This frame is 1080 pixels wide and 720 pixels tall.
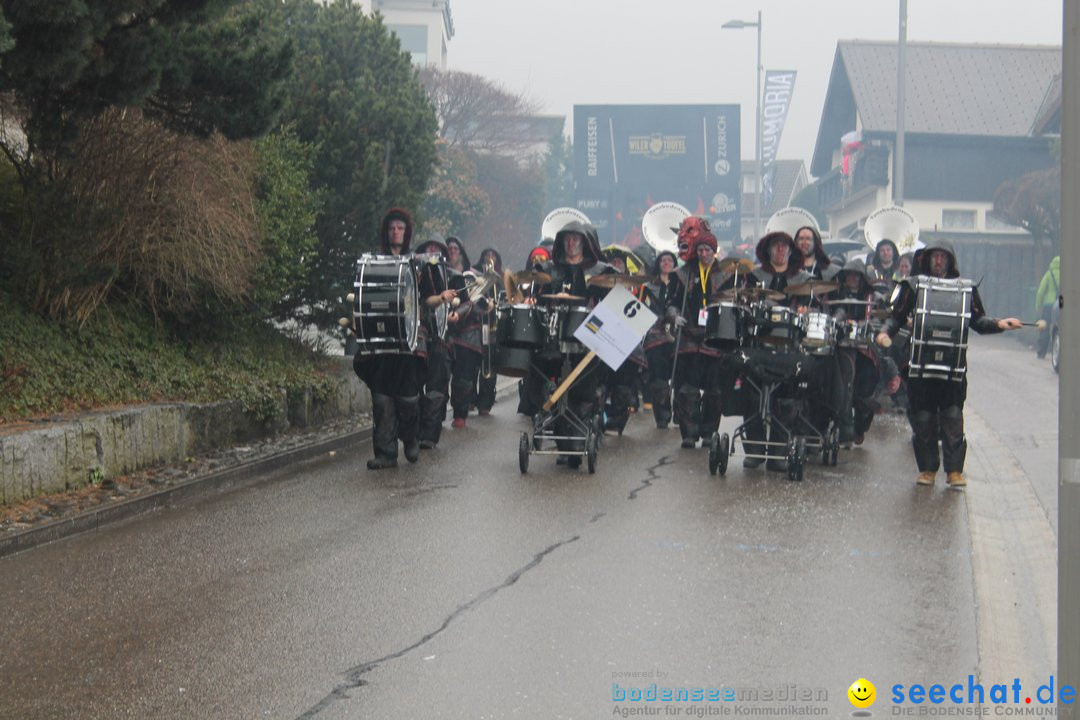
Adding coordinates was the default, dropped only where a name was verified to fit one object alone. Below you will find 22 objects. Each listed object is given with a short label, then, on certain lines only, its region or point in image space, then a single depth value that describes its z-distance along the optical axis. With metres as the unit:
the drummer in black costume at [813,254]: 14.41
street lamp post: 48.72
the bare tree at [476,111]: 49.03
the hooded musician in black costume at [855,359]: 13.74
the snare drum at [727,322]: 12.29
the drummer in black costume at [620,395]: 15.47
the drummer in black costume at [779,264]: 13.19
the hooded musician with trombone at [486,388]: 18.14
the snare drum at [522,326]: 12.16
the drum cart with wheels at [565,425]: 12.23
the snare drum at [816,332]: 12.16
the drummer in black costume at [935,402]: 11.55
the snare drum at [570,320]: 12.38
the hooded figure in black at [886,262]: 19.48
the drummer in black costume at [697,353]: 14.12
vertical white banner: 52.91
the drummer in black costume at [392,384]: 12.50
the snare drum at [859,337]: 13.45
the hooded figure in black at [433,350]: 12.58
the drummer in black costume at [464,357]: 16.61
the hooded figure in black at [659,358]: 15.72
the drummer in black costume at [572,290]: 12.65
